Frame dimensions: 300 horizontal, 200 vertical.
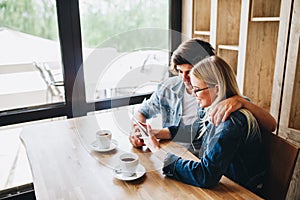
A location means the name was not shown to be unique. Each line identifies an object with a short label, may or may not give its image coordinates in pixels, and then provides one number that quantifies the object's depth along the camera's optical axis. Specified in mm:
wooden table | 1002
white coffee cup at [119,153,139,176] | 1083
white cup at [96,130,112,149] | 1340
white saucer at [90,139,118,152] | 1334
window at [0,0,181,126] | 1888
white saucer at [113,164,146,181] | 1081
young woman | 1021
